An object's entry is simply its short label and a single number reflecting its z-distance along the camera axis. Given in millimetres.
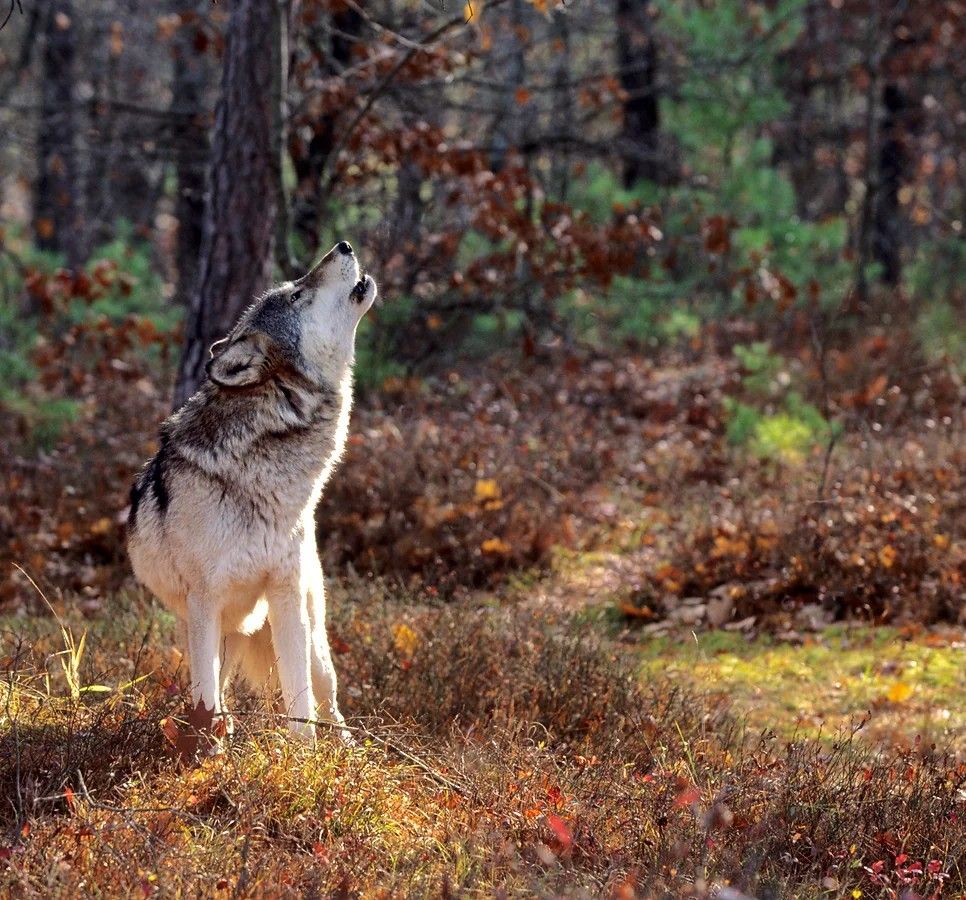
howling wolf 10062
